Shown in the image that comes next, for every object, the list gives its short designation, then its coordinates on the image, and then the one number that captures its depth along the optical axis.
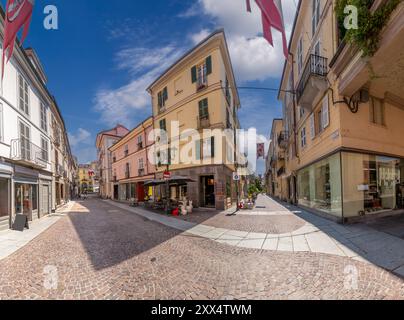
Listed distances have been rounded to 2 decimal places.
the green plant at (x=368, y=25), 6.09
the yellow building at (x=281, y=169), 23.48
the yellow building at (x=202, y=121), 16.64
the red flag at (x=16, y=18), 5.90
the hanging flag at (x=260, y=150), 28.25
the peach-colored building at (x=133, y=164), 25.03
